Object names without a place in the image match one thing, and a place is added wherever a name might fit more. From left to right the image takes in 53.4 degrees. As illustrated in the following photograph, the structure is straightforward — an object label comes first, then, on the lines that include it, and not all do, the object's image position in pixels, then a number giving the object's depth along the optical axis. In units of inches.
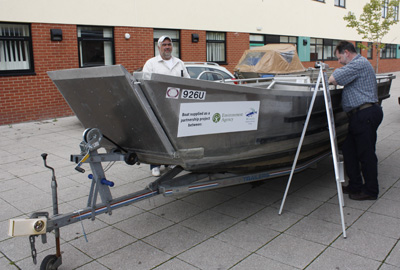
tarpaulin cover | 523.2
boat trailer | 122.3
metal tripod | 158.4
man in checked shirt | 188.2
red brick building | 433.1
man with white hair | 206.5
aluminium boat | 135.1
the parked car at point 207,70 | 417.7
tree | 940.0
